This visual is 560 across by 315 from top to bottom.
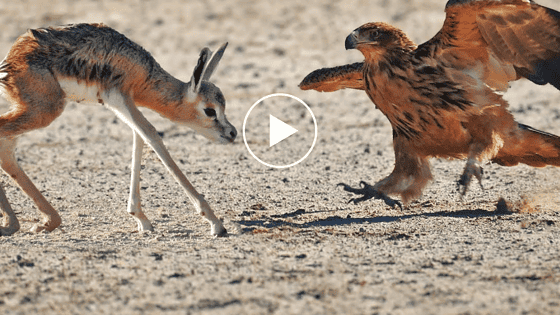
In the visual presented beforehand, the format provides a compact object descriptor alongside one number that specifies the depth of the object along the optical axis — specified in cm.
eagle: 1336
